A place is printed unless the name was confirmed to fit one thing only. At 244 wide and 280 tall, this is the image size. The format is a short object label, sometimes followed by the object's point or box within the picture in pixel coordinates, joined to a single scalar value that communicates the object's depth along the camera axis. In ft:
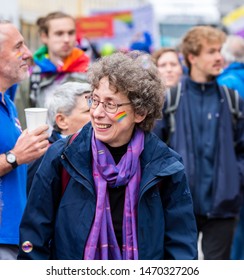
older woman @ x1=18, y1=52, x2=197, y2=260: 17.96
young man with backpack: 28.83
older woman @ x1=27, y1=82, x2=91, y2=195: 24.24
